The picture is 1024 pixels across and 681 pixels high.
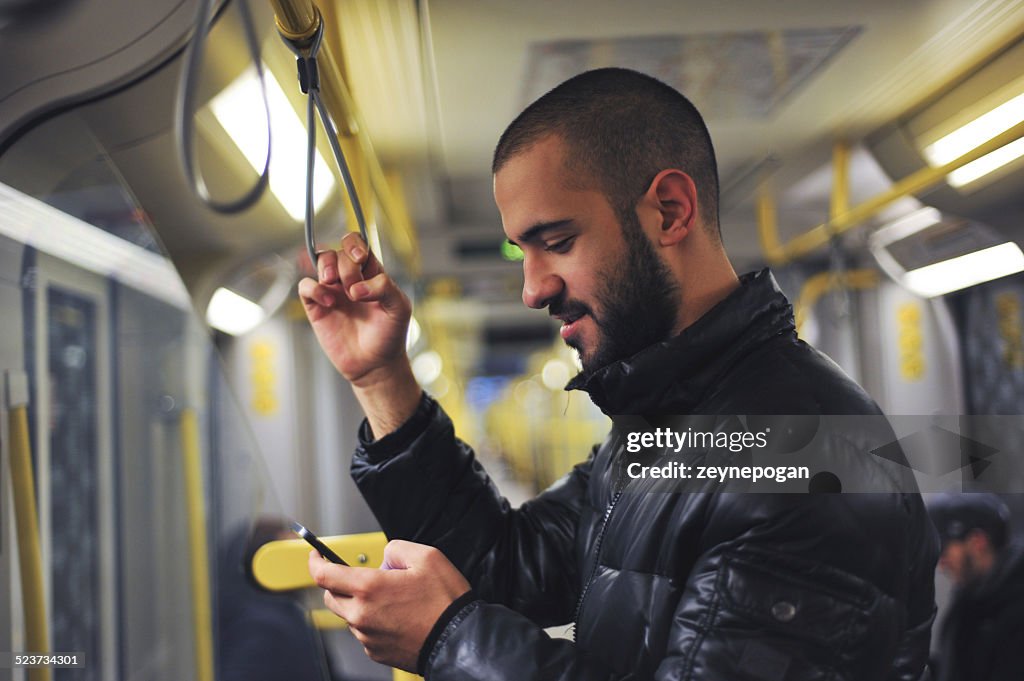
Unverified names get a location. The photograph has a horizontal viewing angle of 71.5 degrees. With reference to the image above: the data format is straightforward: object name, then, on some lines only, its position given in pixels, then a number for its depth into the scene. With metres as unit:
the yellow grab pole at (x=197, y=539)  1.83
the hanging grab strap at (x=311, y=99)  1.00
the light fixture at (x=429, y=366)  1.64
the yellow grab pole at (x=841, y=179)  1.46
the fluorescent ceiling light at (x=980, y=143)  1.33
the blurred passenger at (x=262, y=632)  1.29
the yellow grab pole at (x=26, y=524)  1.20
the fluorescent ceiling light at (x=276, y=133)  1.21
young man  0.78
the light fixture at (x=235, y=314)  1.31
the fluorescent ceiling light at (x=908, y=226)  1.49
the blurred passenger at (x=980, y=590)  1.37
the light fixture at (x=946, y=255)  1.41
